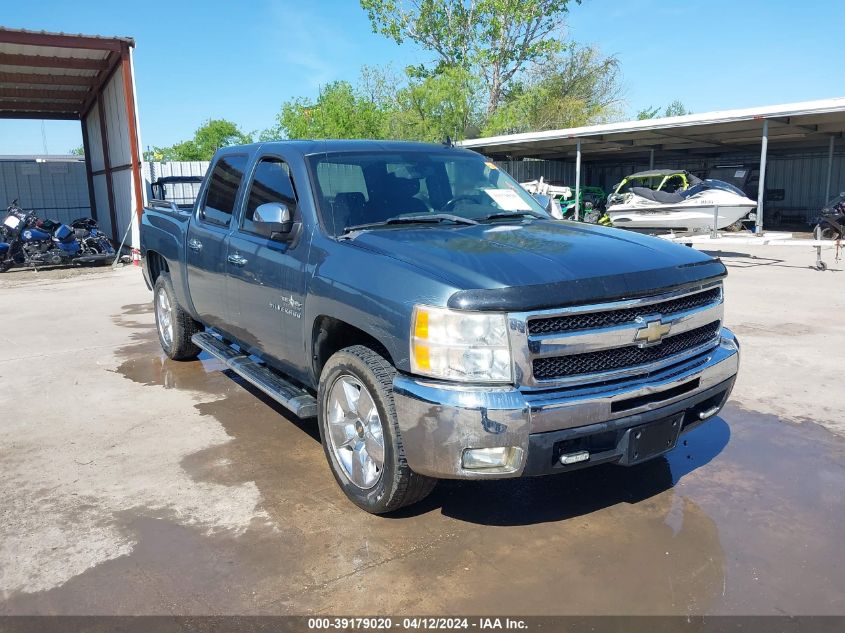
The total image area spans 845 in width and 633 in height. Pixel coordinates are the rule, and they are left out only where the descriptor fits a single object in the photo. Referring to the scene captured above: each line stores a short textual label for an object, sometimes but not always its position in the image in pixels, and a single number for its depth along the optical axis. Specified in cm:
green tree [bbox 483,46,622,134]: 3900
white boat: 1506
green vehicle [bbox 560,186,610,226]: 2183
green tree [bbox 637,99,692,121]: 6341
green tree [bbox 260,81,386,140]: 3244
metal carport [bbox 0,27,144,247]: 1461
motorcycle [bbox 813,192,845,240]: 1582
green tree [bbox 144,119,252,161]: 7575
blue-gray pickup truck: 288
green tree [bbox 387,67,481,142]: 3228
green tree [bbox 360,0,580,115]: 3847
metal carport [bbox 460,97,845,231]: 1608
